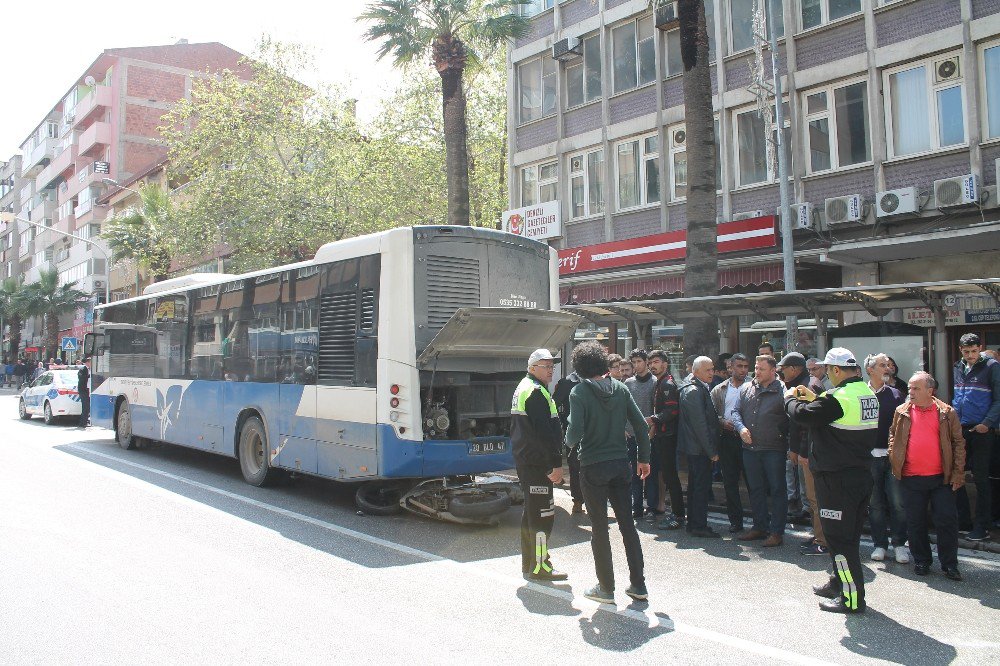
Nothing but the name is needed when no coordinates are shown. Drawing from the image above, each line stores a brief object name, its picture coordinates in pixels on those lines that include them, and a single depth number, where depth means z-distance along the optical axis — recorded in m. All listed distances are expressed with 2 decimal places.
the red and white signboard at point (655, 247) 17.08
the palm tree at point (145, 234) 36.25
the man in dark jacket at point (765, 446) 7.57
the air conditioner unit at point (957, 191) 14.24
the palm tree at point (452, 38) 17.52
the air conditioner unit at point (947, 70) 15.00
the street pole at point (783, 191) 15.89
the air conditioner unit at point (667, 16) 19.03
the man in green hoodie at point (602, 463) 5.80
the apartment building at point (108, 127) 54.31
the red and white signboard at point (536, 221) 22.77
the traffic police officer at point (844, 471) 5.59
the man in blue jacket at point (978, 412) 7.71
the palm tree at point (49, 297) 52.94
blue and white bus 8.62
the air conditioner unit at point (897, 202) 15.04
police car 21.44
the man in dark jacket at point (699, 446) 8.09
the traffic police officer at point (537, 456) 6.41
